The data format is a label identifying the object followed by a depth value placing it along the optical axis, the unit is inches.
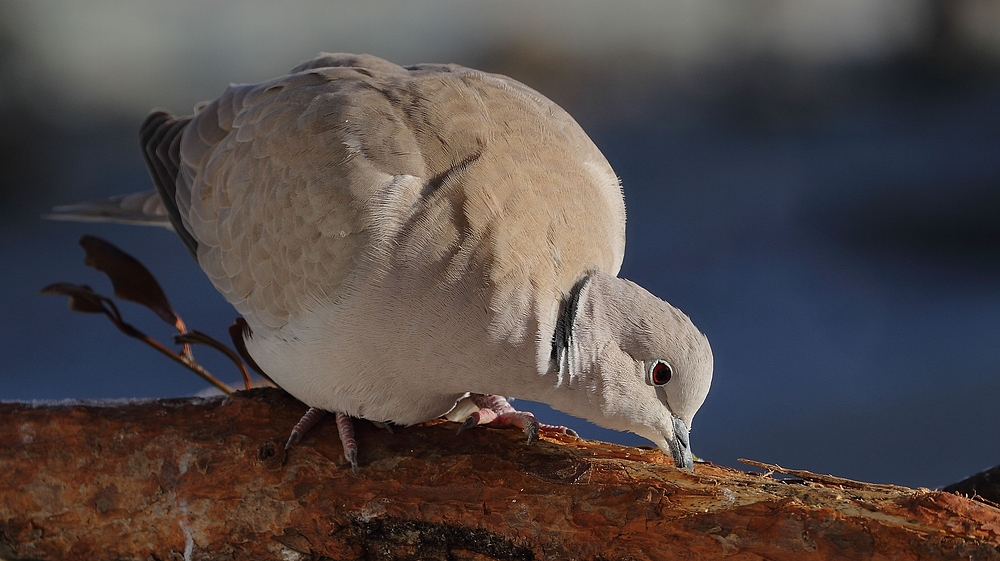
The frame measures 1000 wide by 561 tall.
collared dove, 166.2
